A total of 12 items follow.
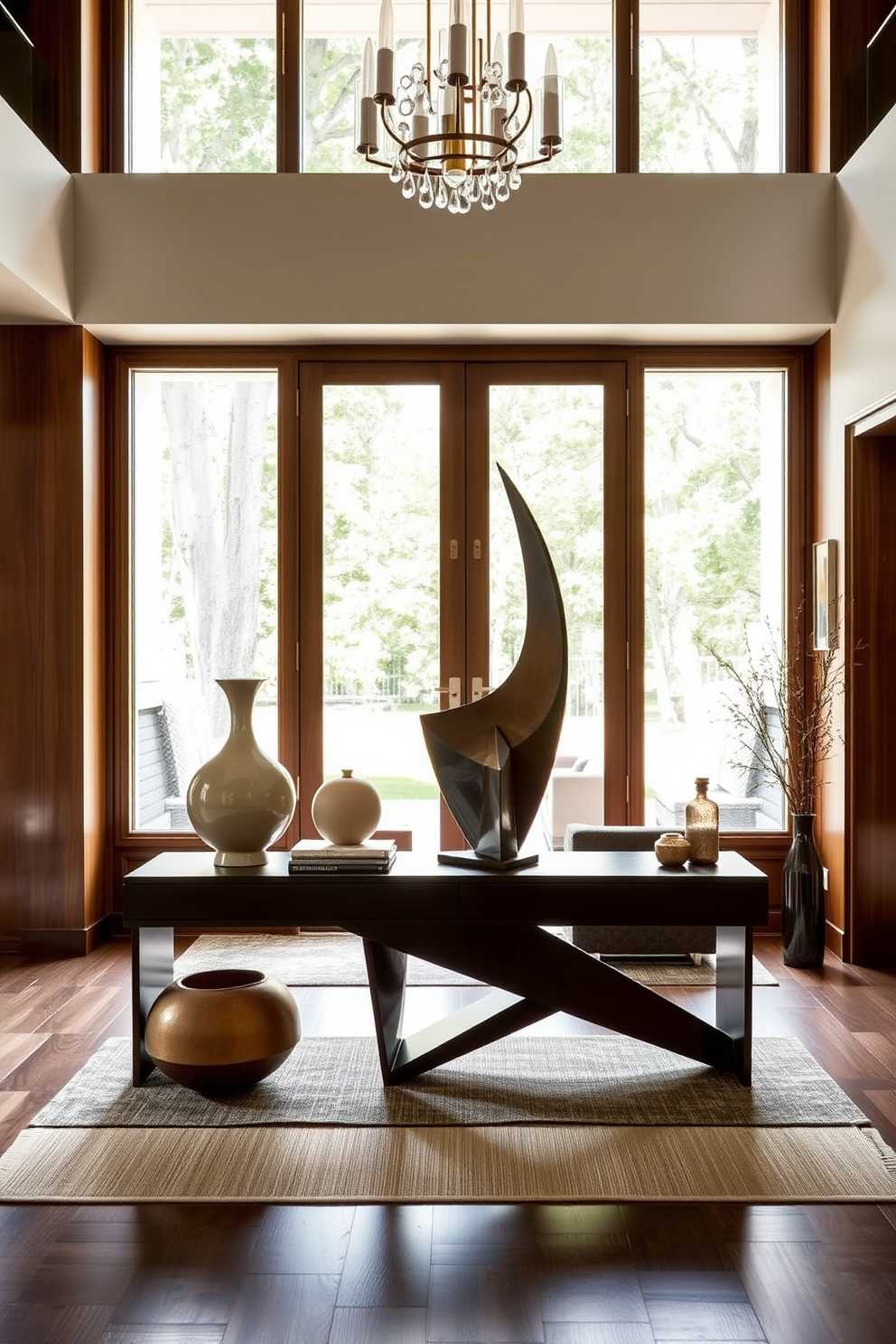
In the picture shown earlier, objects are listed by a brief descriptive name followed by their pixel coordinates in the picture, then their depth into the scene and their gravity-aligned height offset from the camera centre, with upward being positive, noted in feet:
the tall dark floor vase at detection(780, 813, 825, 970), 14.97 -3.32
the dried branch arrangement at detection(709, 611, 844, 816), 15.99 -0.76
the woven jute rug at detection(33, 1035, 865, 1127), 9.86 -4.05
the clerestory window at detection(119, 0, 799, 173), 16.71 +8.99
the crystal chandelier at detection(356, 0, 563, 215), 9.36 +4.93
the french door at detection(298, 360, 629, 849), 17.34 +1.83
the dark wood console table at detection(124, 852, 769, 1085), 10.21 -2.37
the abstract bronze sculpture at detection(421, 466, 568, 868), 10.48 -0.66
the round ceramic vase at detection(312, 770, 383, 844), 10.65 -1.41
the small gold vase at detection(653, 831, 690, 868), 10.69 -1.83
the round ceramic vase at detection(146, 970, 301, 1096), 9.93 -3.36
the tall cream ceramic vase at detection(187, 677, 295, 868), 10.47 -1.29
